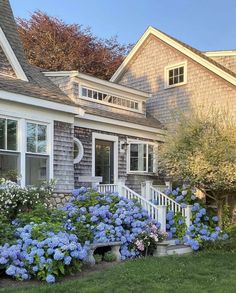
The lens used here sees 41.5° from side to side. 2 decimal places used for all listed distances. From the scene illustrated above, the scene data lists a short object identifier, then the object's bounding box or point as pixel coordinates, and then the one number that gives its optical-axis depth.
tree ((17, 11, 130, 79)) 18.87
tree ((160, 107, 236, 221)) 7.88
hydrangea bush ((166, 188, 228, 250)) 7.12
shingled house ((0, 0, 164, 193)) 6.85
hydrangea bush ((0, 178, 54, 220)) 6.03
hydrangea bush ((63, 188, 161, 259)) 5.81
